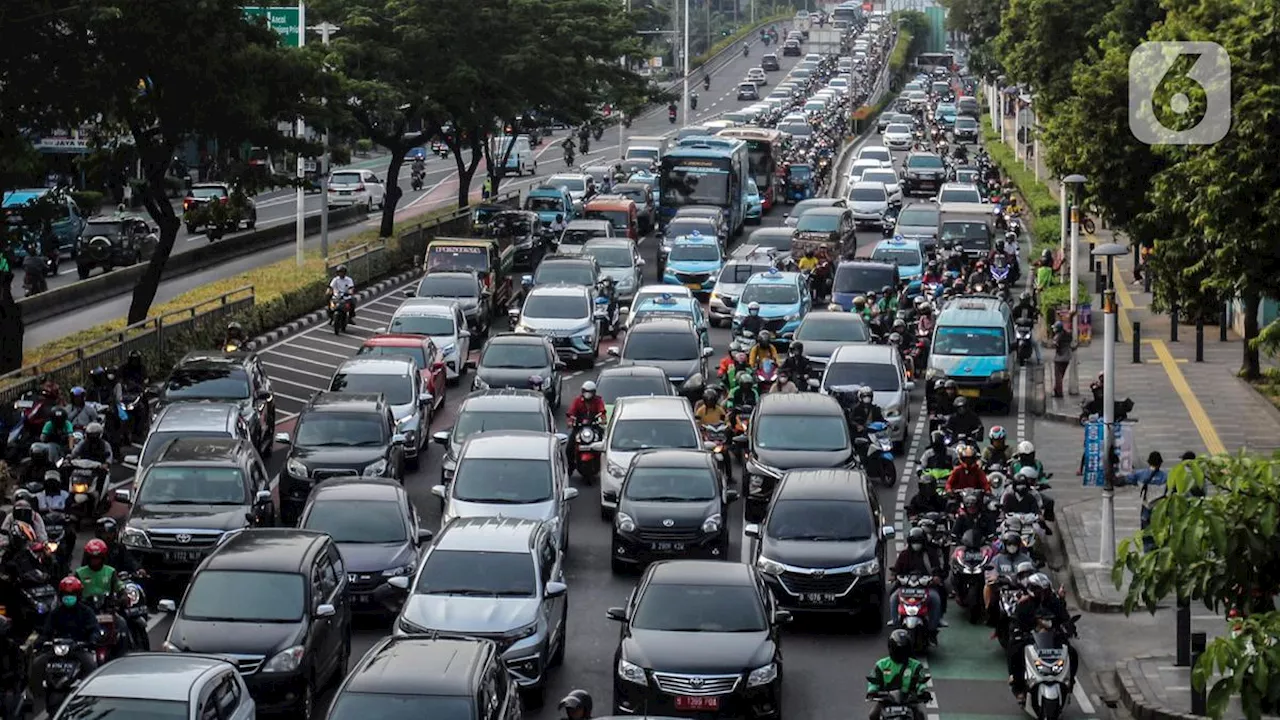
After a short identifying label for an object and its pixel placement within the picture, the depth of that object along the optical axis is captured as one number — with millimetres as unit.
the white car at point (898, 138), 97938
